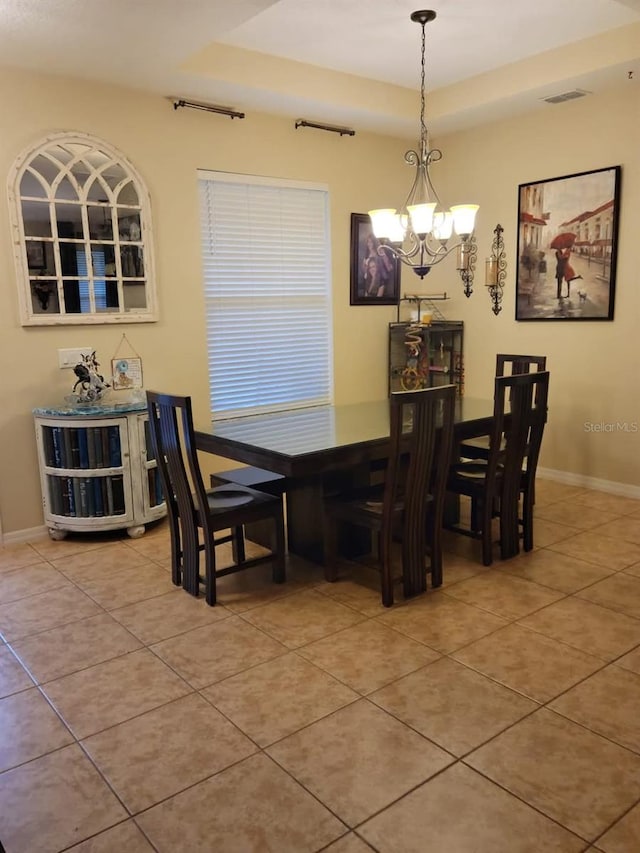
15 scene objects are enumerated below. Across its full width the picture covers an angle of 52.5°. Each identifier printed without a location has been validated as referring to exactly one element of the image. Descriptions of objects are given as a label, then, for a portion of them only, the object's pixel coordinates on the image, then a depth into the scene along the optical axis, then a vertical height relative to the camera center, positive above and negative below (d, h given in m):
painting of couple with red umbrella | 4.41 +0.43
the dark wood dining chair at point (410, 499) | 2.79 -0.87
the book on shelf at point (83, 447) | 3.72 -0.73
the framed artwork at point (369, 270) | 5.24 +0.34
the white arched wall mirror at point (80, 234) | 3.70 +0.49
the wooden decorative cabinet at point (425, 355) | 5.35 -0.37
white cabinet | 3.72 -0.85
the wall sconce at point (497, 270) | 5.02 +0.30
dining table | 2.85 -0.59
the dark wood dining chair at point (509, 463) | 3.26 -0.80
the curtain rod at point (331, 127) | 4.71 +1.36
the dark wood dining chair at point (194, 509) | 2.94 -0.90
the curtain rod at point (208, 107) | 4.11 +1.33
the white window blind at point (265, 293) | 4.57 +0.16
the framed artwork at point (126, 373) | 4.09 -0.35
